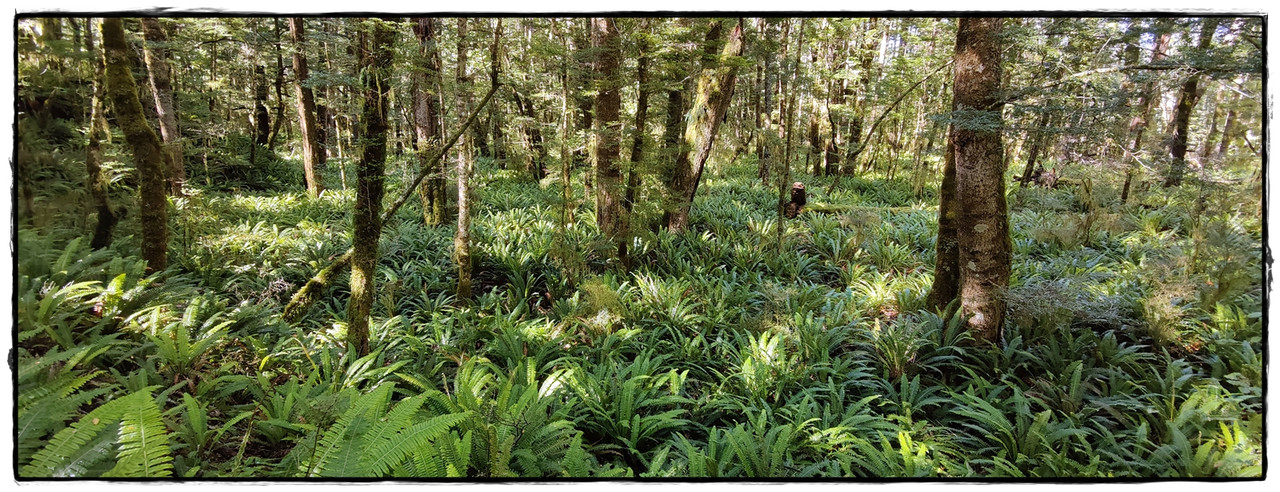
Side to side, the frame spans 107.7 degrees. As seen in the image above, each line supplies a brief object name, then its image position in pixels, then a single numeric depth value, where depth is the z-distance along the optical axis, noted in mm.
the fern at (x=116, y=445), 1644
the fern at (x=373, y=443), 1842
